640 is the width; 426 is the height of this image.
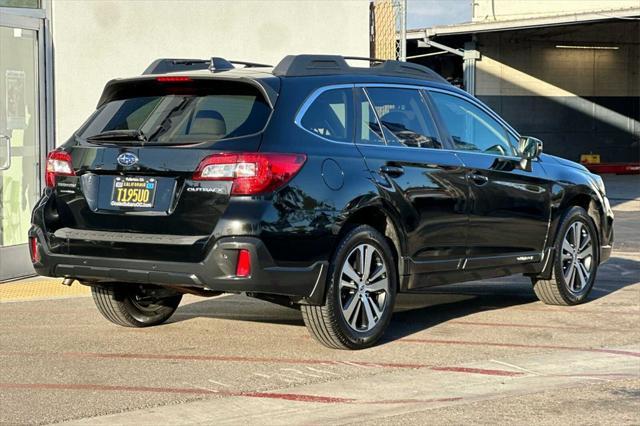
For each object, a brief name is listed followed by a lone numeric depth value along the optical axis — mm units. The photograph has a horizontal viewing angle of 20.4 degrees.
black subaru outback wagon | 10009
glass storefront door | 15934
